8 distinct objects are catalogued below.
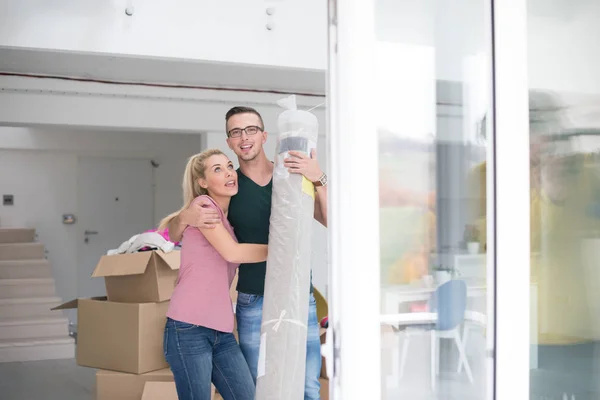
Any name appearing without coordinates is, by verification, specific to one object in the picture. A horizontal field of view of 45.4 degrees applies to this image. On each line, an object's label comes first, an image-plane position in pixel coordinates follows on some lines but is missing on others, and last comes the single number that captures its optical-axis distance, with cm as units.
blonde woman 254
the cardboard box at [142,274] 375
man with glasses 253
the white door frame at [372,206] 163
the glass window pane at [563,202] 176
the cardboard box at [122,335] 377
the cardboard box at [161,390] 364
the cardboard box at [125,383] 378
